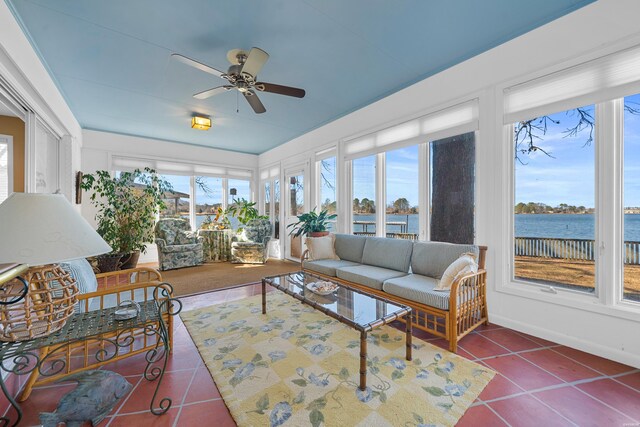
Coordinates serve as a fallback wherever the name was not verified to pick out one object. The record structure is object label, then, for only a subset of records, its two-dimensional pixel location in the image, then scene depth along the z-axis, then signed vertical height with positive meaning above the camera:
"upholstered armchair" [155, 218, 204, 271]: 5.03 -0.60
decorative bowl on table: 2.47 -0.70
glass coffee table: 1.70 -0.73
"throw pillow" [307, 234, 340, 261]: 3.92 -0.50
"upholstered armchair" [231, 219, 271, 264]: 5.70 -0.68
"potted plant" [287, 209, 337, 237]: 4.32 -0.15
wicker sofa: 2.23 -0.67
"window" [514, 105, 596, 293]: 2.29 +0.14
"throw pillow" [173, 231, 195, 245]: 5.40 -0.49
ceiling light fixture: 4.36 +1.54
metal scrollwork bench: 1.26 -0.65
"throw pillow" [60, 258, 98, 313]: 1.75 -0.44
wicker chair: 1.65 -1.01
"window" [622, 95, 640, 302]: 2.05 +0.13
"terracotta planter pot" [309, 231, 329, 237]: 4.25 -0.31
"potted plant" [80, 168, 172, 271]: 4.82 +0.13
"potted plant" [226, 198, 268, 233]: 6.34 +0.07
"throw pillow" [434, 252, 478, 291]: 2.29 -0.49
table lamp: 1.08 -0.15
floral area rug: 1.47 -1.10
